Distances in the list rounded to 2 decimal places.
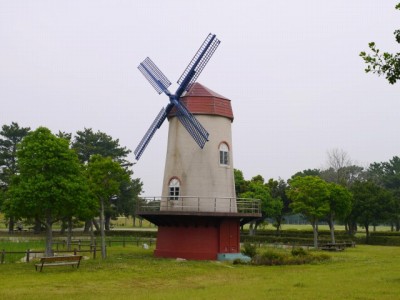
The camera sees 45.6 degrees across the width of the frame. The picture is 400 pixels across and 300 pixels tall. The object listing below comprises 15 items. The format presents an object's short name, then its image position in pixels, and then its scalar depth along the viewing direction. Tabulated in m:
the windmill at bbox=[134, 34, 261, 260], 25.88
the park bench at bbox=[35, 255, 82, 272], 19.41
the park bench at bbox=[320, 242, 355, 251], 34.25
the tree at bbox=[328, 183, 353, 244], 38.16
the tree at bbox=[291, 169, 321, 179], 87.88
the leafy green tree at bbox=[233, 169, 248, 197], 55.37
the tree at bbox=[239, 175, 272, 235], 51.30
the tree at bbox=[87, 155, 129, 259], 25.88
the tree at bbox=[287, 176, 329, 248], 36.03
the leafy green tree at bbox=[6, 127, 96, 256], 22.84
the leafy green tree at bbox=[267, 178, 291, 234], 57.44
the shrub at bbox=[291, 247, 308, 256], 25.65
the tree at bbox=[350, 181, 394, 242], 46.53
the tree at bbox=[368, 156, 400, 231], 48.81
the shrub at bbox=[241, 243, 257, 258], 26.73
